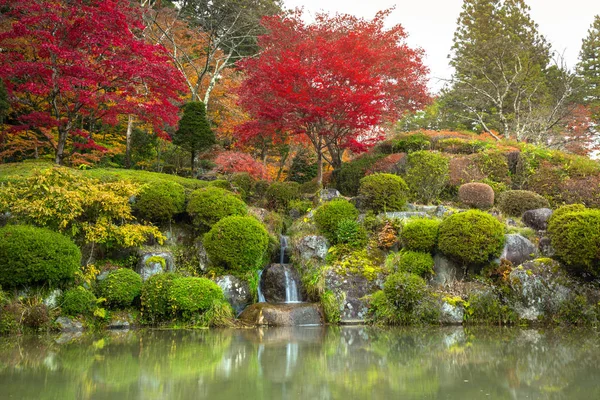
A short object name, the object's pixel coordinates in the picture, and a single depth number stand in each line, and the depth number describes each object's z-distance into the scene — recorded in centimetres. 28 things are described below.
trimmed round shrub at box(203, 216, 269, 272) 1114
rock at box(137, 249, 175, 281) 1097
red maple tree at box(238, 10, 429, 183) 1359
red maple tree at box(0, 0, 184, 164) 1248
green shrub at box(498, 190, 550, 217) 1349
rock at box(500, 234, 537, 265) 1100
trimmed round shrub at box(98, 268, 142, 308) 996
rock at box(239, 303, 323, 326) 1038
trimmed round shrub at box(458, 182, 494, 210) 1362
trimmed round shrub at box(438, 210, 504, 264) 1072
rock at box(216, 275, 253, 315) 1105
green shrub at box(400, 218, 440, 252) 1124
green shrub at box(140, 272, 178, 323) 1005
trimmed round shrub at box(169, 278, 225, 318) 991
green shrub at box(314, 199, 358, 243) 1238
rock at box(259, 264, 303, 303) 1171
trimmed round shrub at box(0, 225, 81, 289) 888
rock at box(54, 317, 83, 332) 929
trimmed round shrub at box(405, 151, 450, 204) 1447
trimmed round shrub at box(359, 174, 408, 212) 1313
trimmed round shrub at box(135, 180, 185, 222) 1193
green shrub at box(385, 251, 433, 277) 1093
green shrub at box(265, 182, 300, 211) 1470
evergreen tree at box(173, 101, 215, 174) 1597
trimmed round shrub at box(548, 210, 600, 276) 978
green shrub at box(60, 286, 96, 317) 945
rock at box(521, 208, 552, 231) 1227
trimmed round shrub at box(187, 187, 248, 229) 1211
